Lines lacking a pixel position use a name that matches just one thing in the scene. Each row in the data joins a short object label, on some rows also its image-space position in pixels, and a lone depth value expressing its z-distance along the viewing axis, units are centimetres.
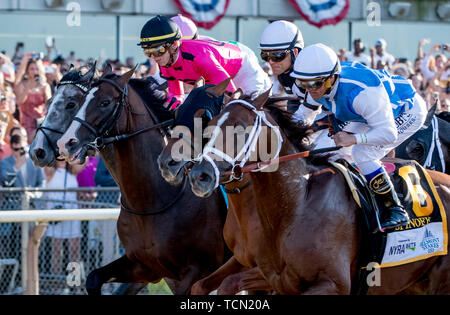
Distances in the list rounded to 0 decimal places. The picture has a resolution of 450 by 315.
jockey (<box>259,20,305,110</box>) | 1040
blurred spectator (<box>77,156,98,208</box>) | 1633
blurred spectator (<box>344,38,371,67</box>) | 2155
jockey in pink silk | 1033
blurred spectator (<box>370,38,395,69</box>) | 2239
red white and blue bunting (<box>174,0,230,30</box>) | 2355
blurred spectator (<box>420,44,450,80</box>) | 2209
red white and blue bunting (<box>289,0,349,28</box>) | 2448
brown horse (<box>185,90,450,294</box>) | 815
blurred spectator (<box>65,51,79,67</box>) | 2168
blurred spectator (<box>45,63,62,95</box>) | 1992
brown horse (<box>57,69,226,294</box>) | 996
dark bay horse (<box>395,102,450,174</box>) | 1222
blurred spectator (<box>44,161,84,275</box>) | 1420
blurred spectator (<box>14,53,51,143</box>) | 1831
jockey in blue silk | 856
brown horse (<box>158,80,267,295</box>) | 853
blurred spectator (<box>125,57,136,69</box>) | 2322
